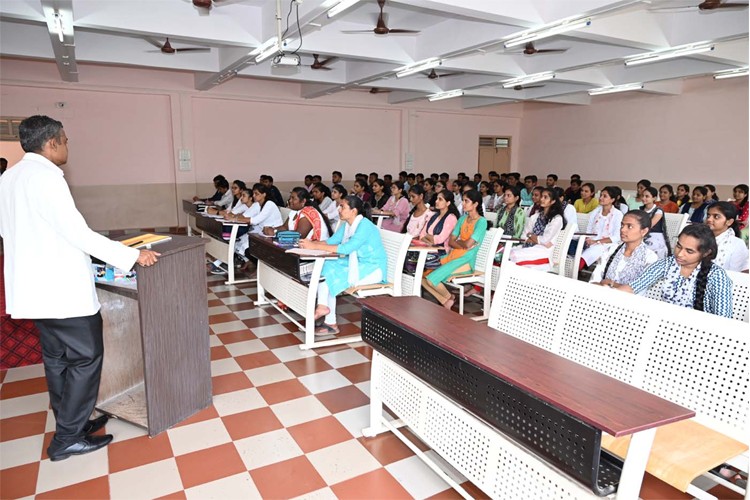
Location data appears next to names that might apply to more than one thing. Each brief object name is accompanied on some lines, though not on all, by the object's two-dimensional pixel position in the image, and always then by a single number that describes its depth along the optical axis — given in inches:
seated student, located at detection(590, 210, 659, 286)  117.3
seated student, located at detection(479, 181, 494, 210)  356.5
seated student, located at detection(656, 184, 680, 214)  283.3
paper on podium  100.0
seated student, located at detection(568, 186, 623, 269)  213.8
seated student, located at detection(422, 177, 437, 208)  318.3
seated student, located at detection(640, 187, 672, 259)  190.1
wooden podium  95.8
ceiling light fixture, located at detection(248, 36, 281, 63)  236.2
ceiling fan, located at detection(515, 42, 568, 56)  247.3
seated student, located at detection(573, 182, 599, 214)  271.6
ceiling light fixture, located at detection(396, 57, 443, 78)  277.1
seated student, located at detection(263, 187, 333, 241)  181.9
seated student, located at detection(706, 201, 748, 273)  146.2
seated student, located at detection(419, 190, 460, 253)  187.8
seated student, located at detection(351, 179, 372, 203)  337.7
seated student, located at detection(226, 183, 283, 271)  232.8
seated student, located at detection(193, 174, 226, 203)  339.9
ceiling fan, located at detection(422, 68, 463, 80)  325.0
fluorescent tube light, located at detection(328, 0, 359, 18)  169.5
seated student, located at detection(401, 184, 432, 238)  218.8
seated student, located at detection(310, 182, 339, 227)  284.5
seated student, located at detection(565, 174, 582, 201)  363.3
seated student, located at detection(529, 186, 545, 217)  207.5
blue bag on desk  163.5
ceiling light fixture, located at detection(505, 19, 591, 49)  195.7
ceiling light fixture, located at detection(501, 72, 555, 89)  314.9
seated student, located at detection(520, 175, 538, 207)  345.5
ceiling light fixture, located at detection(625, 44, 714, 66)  236.7
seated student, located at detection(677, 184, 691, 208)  304.6
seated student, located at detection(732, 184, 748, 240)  215.7
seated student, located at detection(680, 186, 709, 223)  257.9
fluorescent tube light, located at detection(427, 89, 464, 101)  384.8
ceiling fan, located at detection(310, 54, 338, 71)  305.9
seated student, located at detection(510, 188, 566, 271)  181.6
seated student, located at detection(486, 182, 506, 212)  344.5
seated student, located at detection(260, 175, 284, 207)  322.3
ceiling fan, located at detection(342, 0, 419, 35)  208.9
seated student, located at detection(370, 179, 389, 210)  343.3
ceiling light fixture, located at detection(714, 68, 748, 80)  303.9
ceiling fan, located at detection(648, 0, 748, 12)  172.2
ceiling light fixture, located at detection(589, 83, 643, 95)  357.8
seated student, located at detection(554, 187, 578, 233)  220.3
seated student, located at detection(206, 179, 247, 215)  267.3
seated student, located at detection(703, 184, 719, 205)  281.6
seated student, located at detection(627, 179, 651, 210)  272.9
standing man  83.7
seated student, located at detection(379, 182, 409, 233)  294.0
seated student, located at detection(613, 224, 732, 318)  92.3
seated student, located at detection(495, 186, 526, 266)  217.8
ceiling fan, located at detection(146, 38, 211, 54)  266.9
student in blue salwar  152.9
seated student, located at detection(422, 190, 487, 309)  172.9
